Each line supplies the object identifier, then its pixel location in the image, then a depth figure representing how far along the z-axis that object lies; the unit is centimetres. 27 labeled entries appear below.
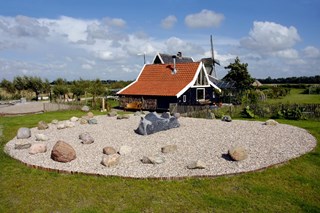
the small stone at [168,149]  1268
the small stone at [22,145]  1436
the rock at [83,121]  2021
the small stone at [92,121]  2001
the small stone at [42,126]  1920
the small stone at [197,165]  1055
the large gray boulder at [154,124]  1577
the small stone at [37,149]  1336
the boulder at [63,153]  1197
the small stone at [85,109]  3166
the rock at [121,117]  2162
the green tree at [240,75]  4331
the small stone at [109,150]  1278
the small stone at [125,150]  1264
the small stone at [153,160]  1132
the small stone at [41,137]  1597
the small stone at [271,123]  1777
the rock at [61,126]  1896
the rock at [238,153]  1128
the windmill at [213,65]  5408
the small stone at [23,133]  1686
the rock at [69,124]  1926
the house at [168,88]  3064
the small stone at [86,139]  1467
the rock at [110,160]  1125
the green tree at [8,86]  6029
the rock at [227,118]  1948
